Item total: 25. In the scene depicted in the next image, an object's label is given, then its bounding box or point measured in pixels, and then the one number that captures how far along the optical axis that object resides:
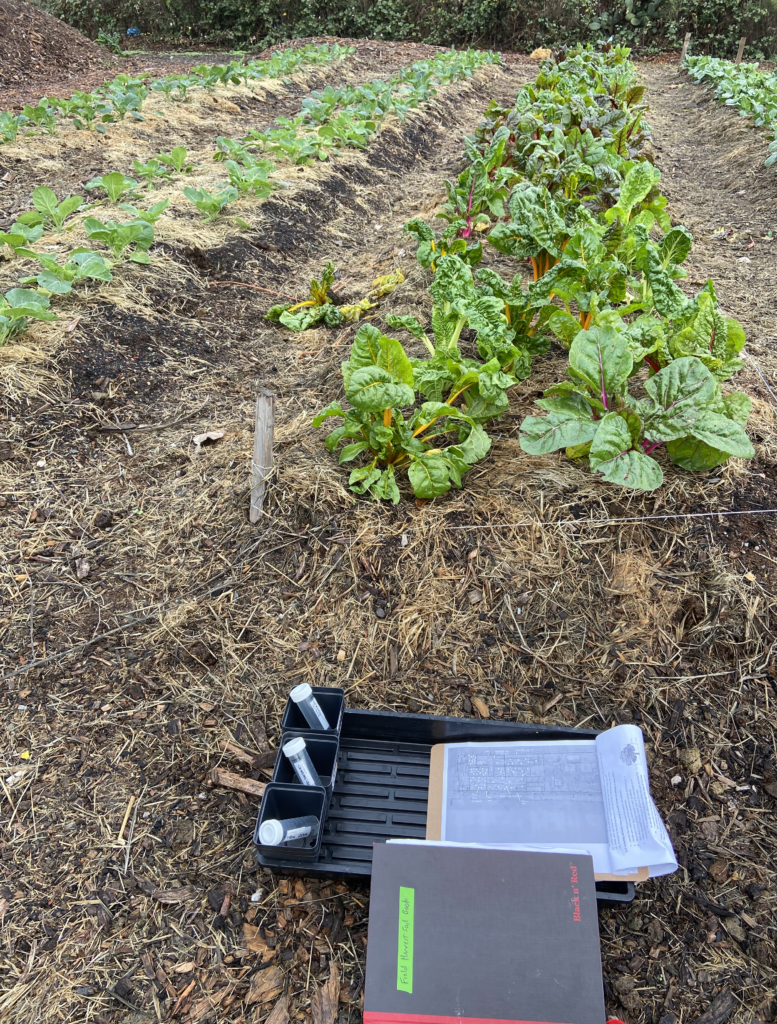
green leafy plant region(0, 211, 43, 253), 3.52
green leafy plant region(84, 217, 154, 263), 3.76
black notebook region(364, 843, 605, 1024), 1.18
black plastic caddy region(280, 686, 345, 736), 1.71
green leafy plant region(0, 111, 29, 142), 6.23
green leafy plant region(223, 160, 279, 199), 5.05
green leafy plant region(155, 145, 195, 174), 5.48
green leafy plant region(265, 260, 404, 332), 3.81
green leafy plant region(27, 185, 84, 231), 4.08
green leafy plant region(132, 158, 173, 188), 5.25
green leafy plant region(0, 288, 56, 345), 3.11
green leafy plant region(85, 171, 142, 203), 4.54
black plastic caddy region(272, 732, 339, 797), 1.70
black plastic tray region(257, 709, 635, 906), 1.70
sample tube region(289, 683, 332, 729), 1.64
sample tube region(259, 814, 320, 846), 1.41
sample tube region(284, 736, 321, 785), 1.54
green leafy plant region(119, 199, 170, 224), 4.07
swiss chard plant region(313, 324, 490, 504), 2.16
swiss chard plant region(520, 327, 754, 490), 2.07
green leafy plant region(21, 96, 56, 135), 6.57
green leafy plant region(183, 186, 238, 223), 4.58
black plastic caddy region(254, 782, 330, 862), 1.49
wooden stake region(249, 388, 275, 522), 2.21
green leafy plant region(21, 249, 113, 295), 3.33
